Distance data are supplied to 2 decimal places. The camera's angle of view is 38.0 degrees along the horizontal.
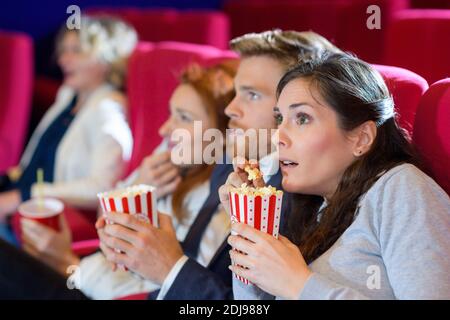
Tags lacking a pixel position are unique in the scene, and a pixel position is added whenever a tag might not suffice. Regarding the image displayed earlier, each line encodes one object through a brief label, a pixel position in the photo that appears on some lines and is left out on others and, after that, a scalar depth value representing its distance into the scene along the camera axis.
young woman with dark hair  1.08
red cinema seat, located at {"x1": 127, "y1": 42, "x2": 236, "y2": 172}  2.28
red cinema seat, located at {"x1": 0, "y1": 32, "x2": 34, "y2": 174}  3.26
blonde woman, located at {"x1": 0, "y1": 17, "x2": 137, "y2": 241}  2.40
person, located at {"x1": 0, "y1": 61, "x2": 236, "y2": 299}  1.81
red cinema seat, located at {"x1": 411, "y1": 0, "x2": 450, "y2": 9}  3.11
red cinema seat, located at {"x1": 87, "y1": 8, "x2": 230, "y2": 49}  3.16
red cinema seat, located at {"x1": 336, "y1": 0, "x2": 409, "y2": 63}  2.46
